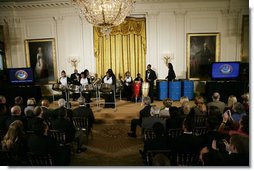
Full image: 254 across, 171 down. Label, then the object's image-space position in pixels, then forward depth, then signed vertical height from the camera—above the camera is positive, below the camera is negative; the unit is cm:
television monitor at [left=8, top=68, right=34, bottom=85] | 1020 -24
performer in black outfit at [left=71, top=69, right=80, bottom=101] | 974 -41
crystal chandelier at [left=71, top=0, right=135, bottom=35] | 545 +130
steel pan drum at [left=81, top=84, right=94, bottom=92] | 773 -61
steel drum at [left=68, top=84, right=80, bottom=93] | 784 -62
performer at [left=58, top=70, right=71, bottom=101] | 975 -45
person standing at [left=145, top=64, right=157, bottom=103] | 963 -40
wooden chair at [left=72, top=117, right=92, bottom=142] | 569 -126
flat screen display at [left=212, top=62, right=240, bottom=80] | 970 -13
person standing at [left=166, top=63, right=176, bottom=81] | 981 -26
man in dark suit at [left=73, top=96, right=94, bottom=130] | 599 -105
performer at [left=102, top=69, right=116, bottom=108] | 849 -49
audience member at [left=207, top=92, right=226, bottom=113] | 577 -84
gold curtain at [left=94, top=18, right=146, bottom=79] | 1069 +73
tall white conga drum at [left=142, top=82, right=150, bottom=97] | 932 -76
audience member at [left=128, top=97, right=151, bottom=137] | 577 -113
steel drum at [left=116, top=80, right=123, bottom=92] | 855 -62
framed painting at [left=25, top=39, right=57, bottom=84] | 1102 +45
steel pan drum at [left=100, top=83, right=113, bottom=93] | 762 -58
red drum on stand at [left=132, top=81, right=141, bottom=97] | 945 -77
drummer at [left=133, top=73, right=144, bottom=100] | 956 -51
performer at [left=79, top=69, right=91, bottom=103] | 934 -47
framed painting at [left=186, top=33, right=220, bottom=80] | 1059 +59
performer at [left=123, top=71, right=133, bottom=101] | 997 -68
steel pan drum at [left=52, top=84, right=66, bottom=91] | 810 -61
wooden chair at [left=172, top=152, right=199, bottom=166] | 367 -136
